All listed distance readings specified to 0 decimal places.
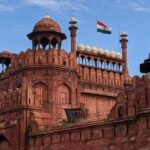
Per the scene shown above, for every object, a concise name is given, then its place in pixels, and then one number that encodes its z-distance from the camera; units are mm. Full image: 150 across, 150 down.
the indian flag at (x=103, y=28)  45188
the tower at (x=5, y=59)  45188
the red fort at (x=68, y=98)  29875
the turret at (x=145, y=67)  30203
